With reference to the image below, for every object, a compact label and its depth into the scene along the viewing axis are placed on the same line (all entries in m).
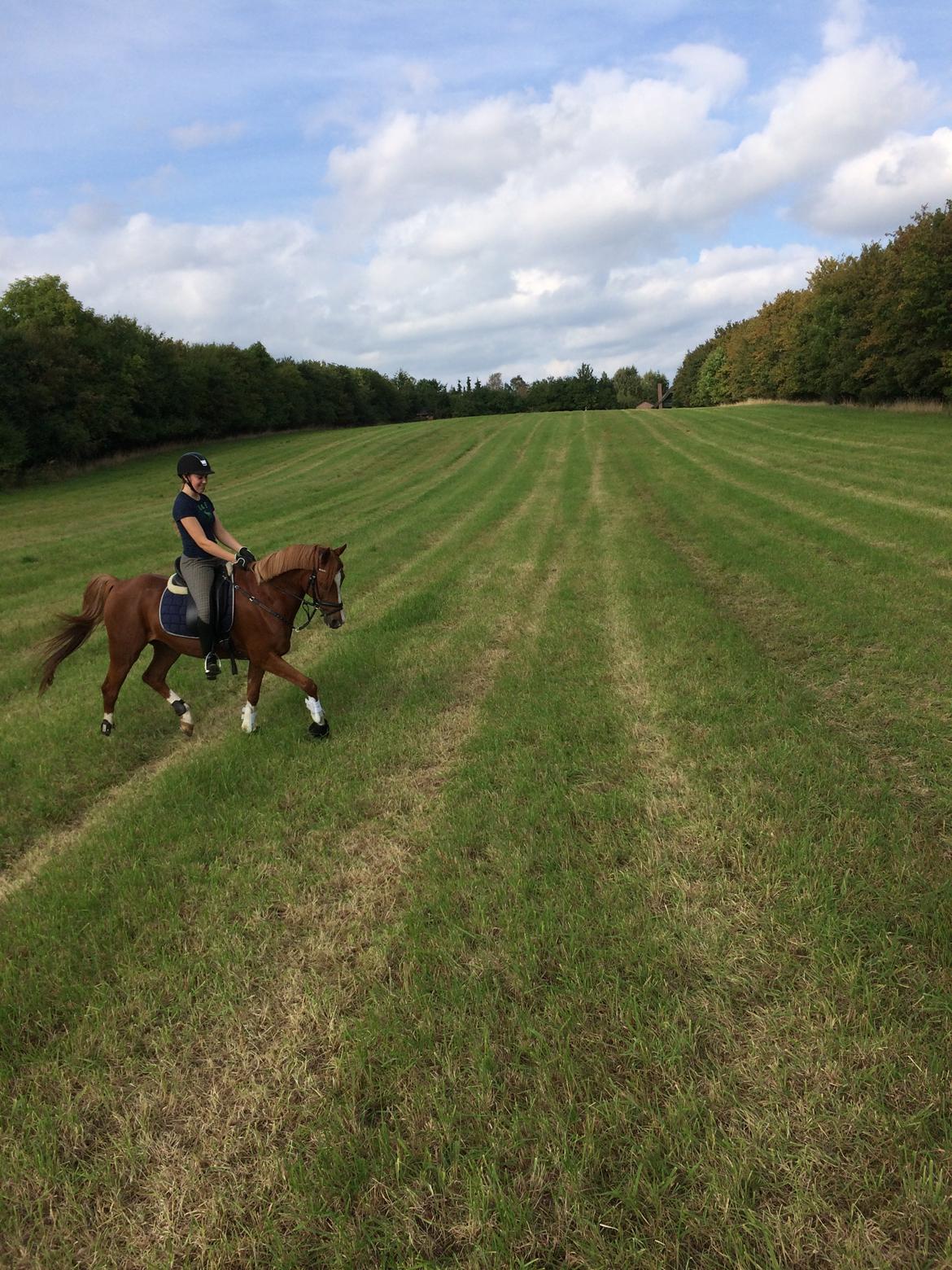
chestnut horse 6.81
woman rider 6.51
